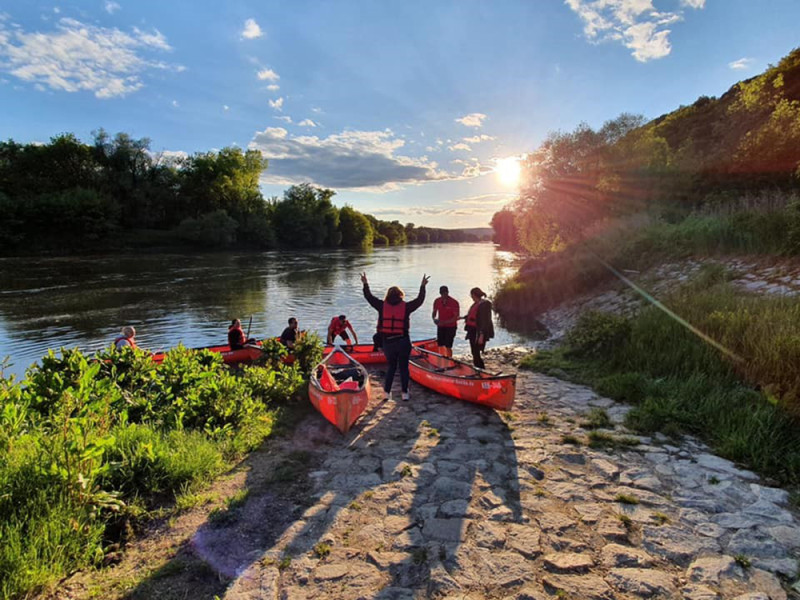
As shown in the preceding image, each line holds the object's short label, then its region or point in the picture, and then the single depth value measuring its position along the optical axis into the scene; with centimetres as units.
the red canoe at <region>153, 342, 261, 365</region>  1145
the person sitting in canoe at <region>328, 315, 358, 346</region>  1161
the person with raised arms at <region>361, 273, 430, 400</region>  720
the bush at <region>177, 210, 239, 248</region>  5947
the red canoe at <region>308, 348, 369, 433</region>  607
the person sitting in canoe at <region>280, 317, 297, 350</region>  1062
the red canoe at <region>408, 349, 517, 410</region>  668
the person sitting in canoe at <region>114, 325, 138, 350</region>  890
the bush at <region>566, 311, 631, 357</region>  909
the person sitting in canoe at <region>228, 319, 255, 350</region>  1170
